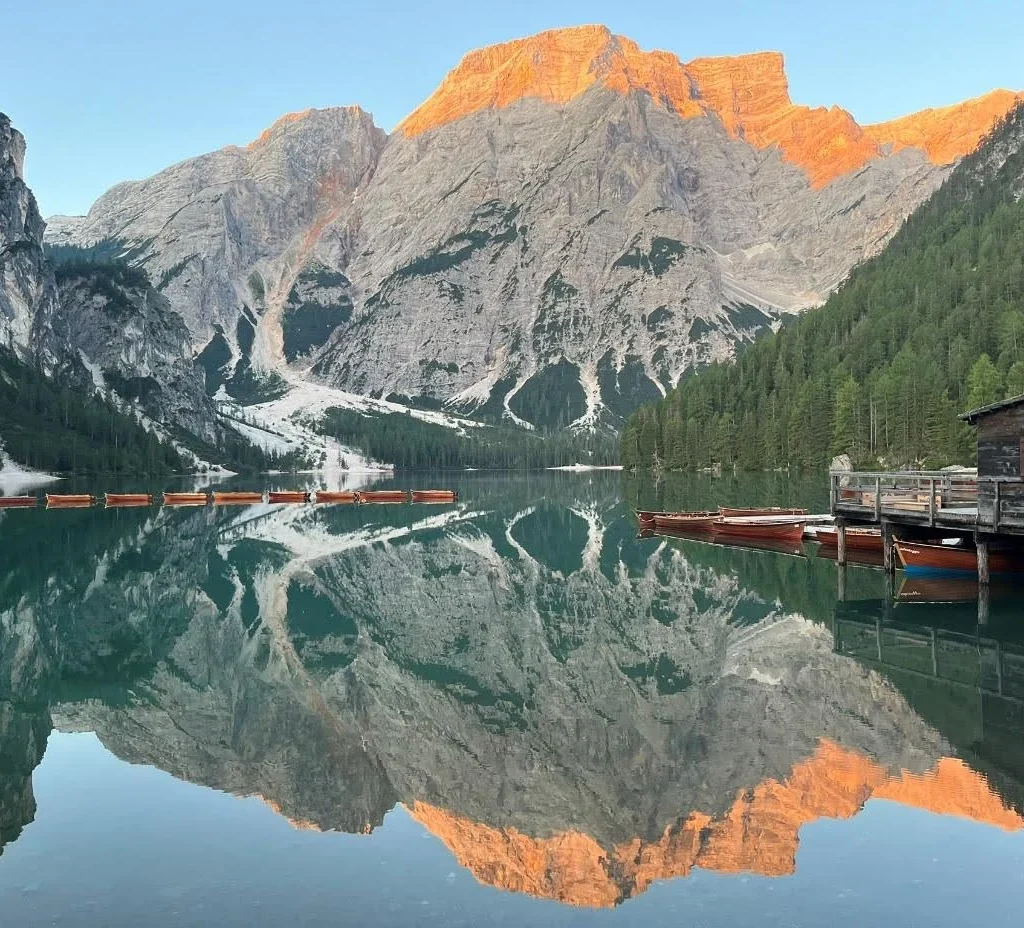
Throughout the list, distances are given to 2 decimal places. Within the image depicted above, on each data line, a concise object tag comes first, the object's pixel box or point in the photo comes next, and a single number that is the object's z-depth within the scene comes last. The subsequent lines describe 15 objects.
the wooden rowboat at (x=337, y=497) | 132.88
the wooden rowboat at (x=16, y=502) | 122.78
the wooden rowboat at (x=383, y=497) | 130.50
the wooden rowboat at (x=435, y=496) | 128.75
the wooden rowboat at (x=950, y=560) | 44.56
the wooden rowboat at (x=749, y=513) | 71.20
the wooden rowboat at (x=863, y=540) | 54.09
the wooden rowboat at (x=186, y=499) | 129.50
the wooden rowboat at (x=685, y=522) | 70.56
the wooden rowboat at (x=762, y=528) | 62.16
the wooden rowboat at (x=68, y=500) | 122.74
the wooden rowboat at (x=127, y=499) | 127.08
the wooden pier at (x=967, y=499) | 40.31
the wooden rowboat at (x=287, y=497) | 134.50
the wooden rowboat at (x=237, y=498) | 133.77
